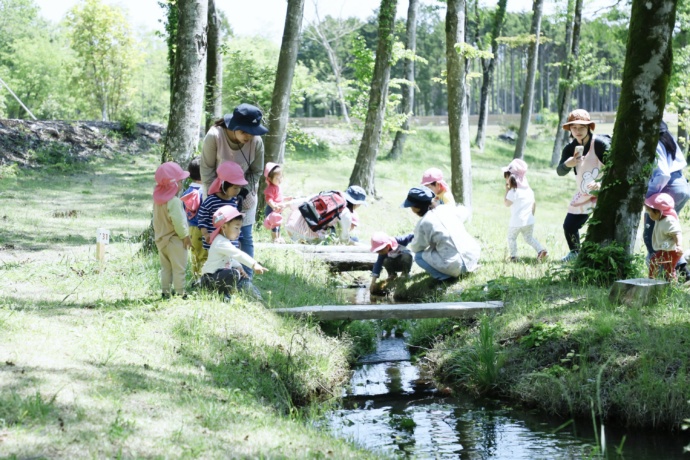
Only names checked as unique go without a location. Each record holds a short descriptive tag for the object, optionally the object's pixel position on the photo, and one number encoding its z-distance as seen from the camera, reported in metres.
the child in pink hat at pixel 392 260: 10.45
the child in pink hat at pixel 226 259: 7.43
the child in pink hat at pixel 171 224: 7.70
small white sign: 8.78
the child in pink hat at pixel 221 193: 7.76
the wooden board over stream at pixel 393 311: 7.76
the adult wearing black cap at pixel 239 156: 8.14
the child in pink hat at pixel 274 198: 12.78
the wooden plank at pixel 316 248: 11.52
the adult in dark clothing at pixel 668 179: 8.73
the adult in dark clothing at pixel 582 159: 9.68
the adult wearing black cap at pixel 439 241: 9.69
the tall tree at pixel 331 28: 42.47
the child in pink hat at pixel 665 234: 8.57
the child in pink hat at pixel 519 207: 10.82
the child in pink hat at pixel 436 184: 10.52
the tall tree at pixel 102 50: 46.46
